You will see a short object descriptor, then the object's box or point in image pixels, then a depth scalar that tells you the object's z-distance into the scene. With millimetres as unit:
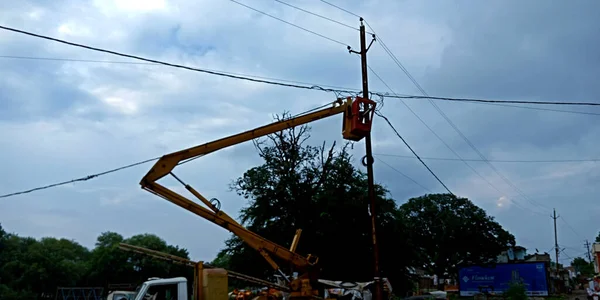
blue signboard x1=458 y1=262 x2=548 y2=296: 47656
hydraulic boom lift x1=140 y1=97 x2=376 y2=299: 15609
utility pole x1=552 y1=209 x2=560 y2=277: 75938
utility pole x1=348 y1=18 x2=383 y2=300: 18219
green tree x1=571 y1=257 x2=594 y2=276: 135325
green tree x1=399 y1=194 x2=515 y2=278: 72812
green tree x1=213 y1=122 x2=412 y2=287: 33219
